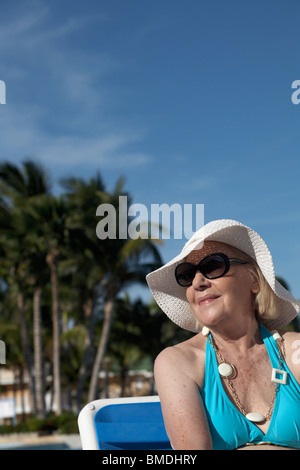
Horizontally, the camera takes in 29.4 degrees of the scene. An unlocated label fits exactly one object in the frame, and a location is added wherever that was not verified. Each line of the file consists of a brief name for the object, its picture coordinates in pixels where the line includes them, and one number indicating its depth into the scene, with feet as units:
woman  5.43
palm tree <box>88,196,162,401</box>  65.46
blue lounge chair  6.81
